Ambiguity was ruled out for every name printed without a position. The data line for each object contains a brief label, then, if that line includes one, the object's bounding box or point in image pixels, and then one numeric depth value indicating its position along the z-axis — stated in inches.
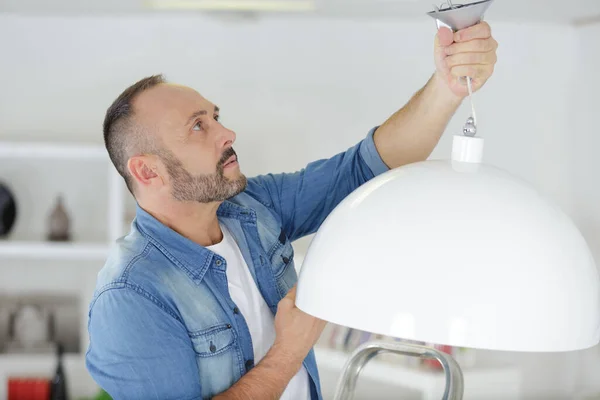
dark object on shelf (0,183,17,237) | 137.2
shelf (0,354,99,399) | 140.3
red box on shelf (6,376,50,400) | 137.0
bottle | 138.3
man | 52.5
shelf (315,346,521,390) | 118.3
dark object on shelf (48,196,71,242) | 136.1
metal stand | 46.8
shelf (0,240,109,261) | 130.0
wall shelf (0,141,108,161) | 129.9
